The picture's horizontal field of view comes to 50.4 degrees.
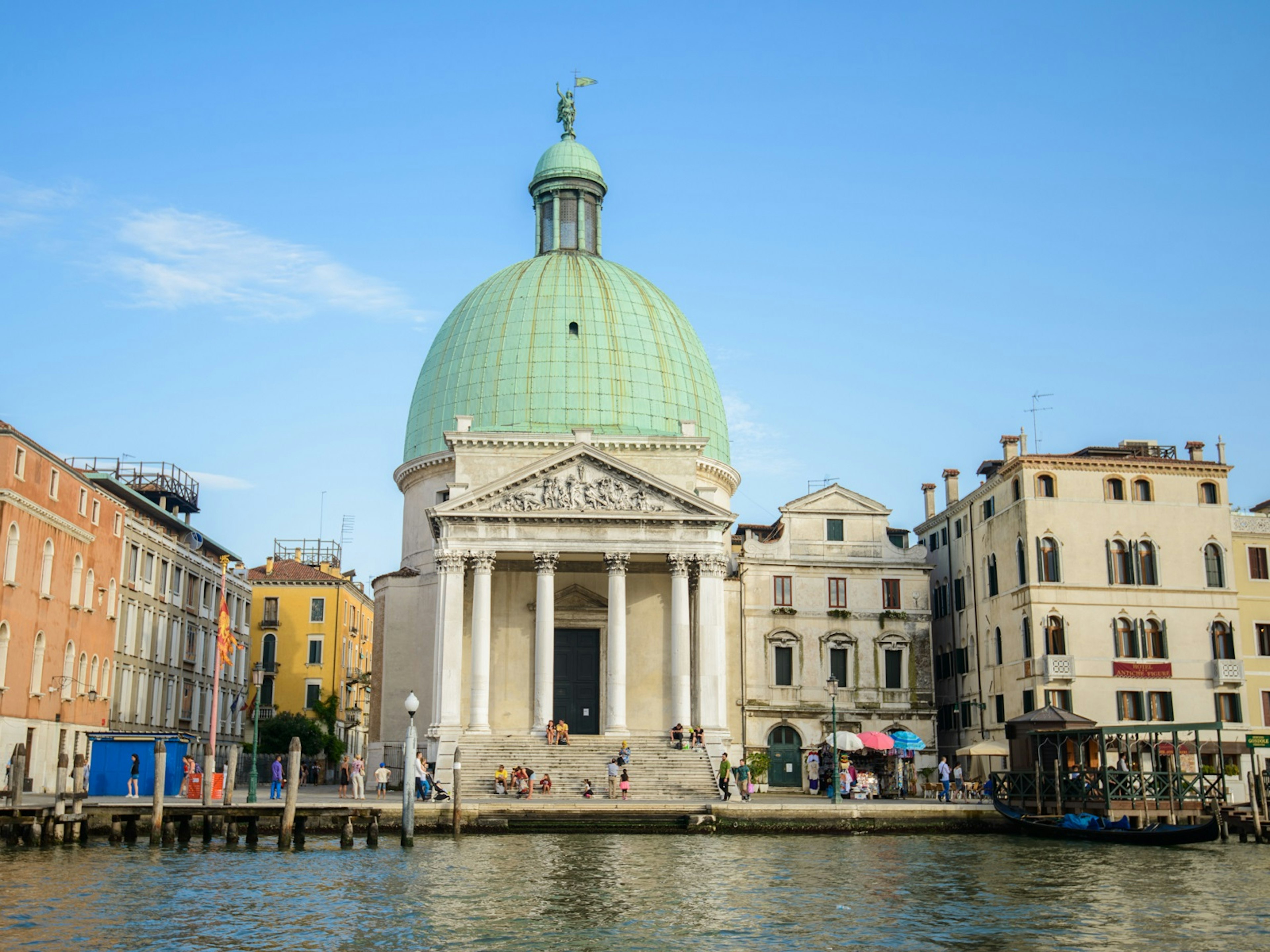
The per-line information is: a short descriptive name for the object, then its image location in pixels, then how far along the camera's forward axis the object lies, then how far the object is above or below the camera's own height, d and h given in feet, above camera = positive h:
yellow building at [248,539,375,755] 234.58 +21.37
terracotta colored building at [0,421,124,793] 129.39 +16.10
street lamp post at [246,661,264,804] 123.54 -1.75
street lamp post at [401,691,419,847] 103.96 -2.01
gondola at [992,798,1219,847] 106.32 -5.93
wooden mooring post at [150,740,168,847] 104.58 -3.10
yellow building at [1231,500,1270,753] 154.20 +18.19
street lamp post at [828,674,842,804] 120.57 +1.54
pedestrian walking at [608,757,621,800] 124.26 -1.92
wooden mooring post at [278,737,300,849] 102.83 -3.14
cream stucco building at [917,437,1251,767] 151.02 +18.64
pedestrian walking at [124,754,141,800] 128.98 -1.70
